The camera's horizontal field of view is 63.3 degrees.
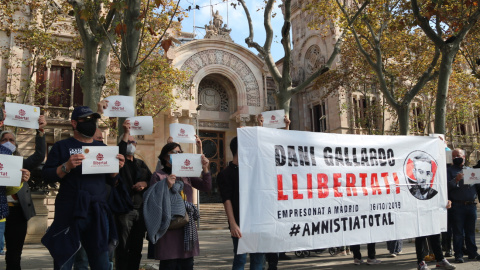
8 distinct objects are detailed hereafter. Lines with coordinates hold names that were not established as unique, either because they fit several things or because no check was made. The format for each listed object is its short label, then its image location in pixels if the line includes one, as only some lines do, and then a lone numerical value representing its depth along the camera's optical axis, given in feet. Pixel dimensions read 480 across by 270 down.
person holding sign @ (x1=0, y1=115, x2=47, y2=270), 15.79
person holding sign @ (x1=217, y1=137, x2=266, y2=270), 14.79
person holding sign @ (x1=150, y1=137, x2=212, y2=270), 14.20
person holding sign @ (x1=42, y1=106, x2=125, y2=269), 11.57
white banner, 15.81
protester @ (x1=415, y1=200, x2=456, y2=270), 19.99
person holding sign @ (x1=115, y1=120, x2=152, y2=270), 16.96
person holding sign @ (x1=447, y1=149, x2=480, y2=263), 23.41
